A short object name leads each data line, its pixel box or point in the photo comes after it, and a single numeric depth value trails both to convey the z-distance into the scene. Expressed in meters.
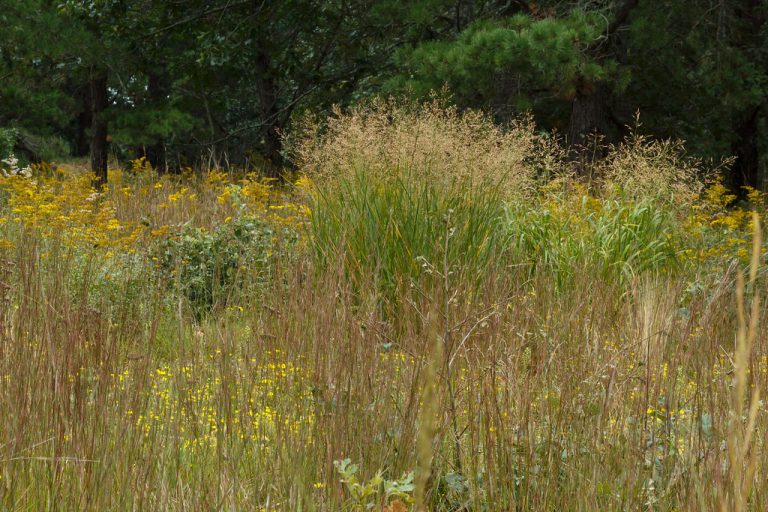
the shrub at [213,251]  27.42
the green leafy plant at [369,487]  8.59
